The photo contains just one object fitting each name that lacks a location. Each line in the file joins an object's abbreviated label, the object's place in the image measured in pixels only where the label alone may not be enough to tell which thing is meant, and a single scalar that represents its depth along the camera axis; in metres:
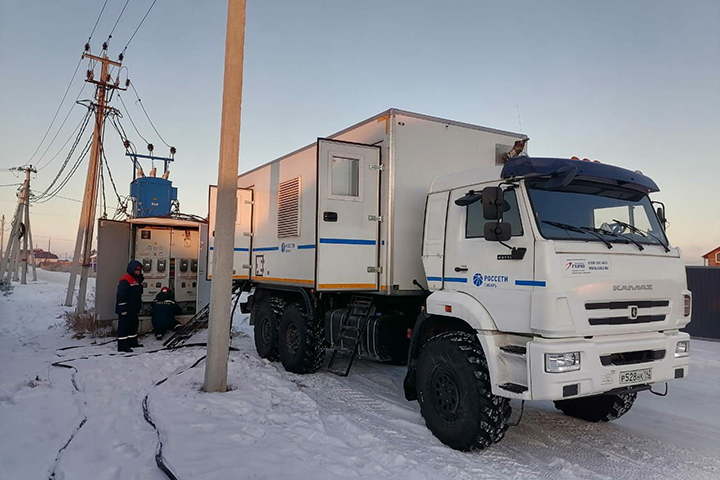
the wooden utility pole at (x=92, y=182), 16.38
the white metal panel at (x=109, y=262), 12.16
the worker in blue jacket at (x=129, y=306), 10.26
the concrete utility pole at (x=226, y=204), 6.81
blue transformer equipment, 18.09
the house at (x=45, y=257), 86.94
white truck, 4.36
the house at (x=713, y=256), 28.93
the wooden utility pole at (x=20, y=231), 29.01
